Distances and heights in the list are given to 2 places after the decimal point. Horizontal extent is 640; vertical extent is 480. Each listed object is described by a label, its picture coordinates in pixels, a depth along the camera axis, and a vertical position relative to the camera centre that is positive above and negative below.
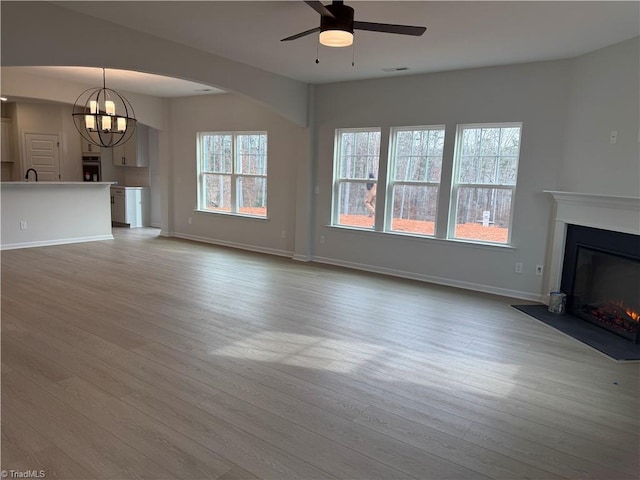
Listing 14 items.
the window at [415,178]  5.72 +0.08
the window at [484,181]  5.18 +0.07
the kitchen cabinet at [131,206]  9.95 -0.74
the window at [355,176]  6.25 +0.09
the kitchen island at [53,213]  7.00 -0.72
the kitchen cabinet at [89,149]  10.23 +0.56
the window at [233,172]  7.56 +0.10
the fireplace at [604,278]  3.97 -0.88
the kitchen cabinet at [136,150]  9.78 +0.56
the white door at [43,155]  9.56 +0.37
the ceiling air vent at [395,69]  5.32 +1.43
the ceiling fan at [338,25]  2.76 +1.03
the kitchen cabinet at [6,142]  9.50 +0.61
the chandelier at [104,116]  5.80 +0.89
